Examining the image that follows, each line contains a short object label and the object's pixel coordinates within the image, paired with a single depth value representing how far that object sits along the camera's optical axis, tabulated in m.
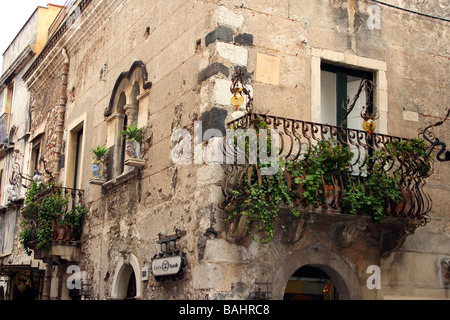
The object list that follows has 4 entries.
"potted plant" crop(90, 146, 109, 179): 10.97
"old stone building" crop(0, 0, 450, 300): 7.91
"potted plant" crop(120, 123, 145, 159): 9.93
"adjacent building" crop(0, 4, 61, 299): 15.54
